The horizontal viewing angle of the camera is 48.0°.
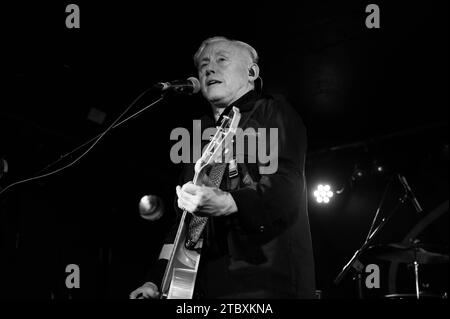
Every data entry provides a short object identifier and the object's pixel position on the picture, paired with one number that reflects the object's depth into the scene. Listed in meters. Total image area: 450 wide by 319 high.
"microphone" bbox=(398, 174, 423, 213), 5.93
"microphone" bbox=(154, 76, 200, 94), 2.47
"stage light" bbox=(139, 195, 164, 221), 5.61
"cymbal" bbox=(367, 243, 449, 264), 5.23
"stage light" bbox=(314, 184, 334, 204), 7.39
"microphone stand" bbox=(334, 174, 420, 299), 5.45
